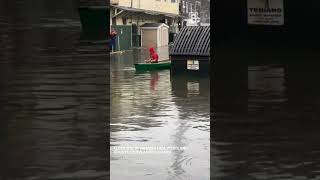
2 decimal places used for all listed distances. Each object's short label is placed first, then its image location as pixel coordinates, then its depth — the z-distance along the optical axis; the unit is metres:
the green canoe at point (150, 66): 24.50
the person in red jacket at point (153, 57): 25.41
